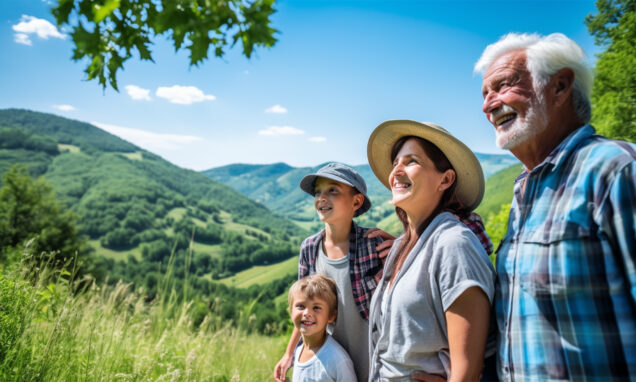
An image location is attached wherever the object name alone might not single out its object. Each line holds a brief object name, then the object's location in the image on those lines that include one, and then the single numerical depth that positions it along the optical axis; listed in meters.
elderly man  1.22
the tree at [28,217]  33.75
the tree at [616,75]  12.56
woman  1.54
